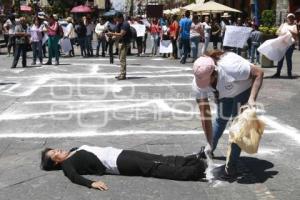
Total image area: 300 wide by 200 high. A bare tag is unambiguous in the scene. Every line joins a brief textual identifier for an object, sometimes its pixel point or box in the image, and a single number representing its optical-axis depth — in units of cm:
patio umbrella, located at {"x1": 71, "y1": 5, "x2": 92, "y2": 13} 3788
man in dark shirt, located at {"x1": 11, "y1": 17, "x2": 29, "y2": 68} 1778
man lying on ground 561
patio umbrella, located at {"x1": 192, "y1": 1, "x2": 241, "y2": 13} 3075
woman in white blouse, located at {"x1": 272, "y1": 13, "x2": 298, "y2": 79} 1355
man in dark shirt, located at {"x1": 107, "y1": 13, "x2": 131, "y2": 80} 1396
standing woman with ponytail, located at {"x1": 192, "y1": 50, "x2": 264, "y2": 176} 532
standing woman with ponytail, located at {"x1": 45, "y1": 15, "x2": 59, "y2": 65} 1875
